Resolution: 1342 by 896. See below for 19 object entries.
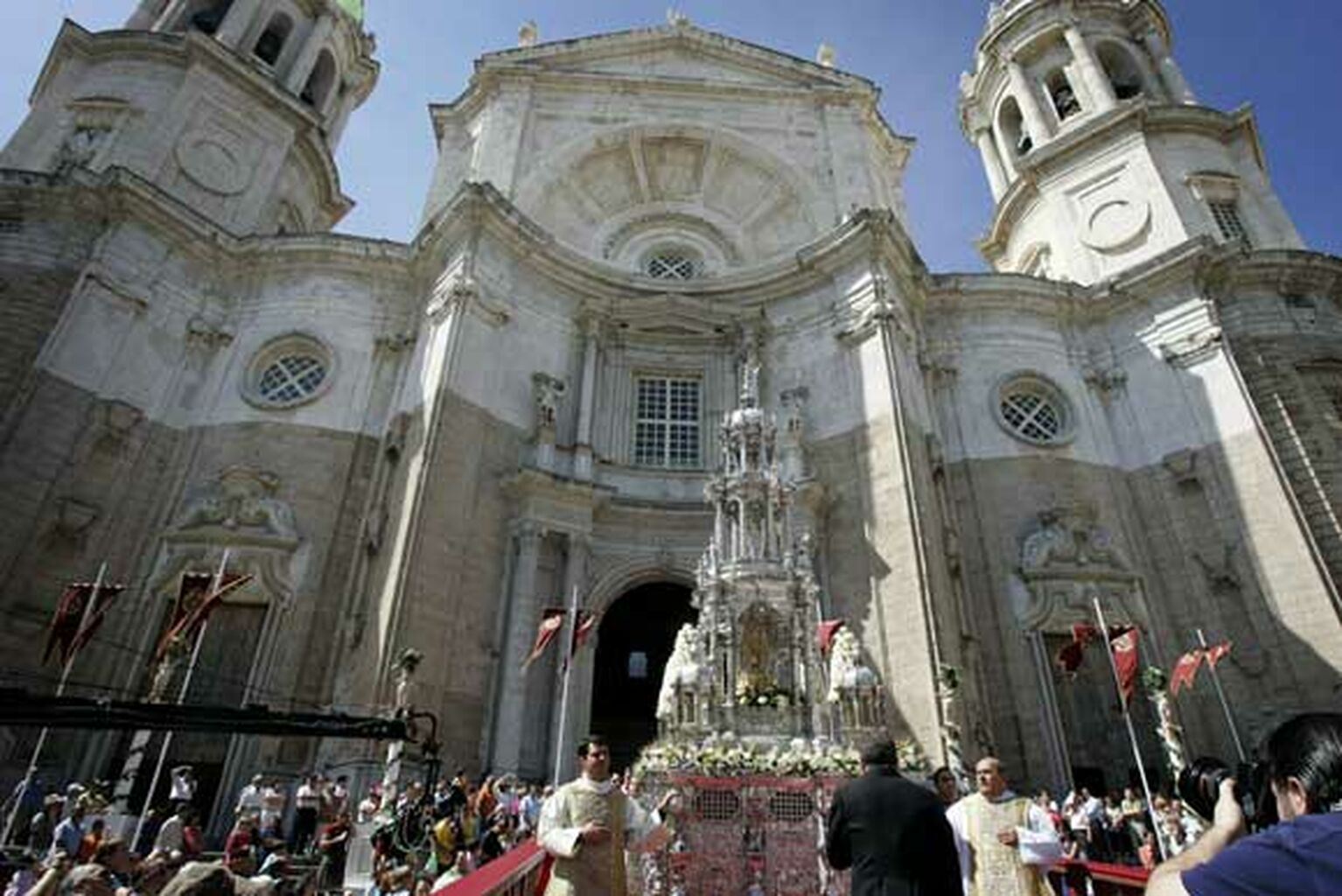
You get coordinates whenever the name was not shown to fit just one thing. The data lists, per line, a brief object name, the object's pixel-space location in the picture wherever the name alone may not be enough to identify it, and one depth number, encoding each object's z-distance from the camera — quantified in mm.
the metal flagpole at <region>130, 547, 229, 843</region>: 15273
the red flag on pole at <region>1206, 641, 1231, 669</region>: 15884
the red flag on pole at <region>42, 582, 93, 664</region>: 14156
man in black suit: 4043
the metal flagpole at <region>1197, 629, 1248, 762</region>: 16750
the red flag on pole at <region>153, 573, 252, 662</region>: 14250
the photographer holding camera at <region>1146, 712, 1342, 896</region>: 1542
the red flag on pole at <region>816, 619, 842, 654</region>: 15180
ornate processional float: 9680
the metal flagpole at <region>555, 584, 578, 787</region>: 14594
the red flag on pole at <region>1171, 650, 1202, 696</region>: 15969
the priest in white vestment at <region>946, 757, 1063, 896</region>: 5020
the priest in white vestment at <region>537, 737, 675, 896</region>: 4375
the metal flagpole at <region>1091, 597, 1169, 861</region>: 12594
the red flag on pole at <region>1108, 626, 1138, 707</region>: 15367
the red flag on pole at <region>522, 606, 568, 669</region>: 15477
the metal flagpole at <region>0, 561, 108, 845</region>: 12172
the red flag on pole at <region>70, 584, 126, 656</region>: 13961
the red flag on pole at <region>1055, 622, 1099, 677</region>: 16375
